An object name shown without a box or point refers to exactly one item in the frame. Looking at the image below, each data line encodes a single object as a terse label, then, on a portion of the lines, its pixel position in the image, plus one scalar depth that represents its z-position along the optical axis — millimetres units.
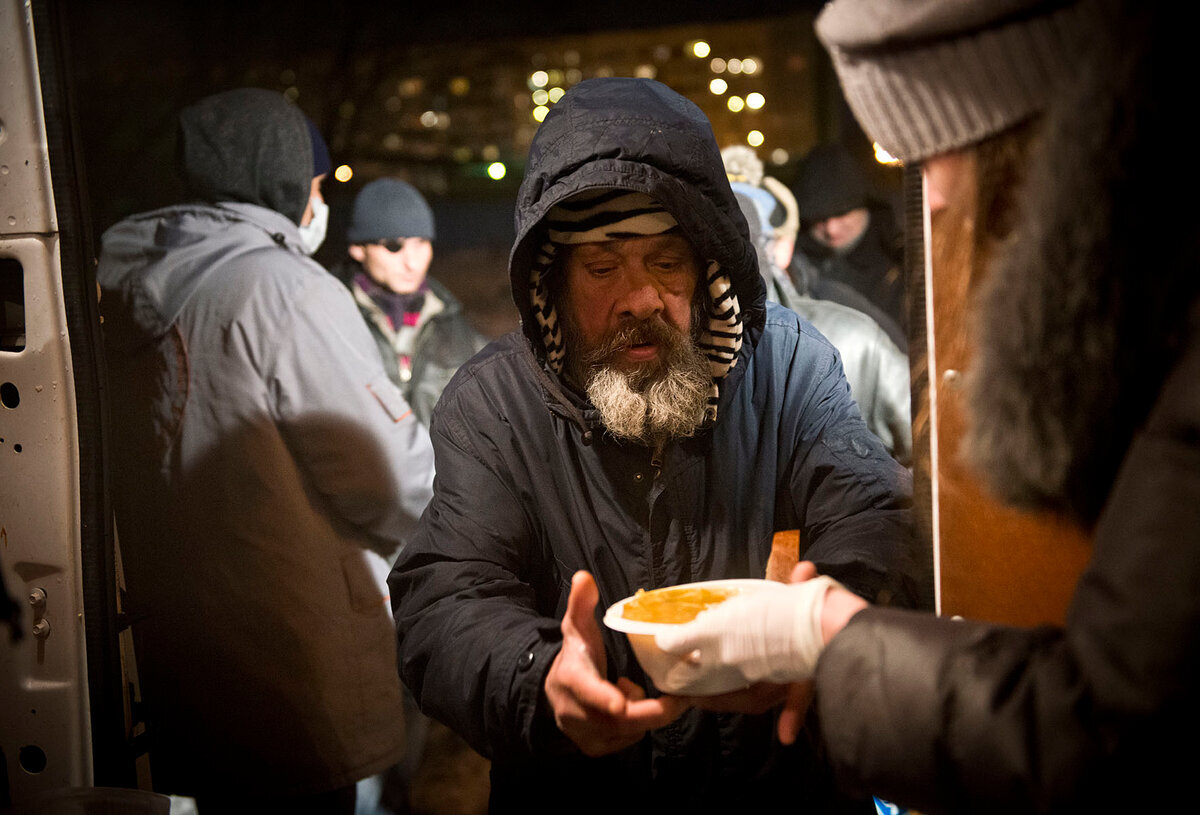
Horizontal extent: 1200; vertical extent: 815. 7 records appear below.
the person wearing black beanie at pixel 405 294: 4754
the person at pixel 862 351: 2449
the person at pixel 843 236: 3439
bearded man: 1811
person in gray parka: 2328
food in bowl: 1430
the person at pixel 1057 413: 981
